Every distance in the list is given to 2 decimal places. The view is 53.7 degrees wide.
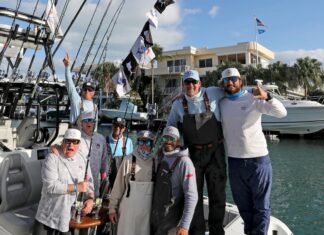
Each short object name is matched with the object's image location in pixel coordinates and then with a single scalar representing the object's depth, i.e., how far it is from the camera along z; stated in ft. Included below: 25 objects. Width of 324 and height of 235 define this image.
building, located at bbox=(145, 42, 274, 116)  145.85
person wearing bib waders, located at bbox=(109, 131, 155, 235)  11.03
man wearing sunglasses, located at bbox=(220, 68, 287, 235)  11.76
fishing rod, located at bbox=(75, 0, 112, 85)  23.45
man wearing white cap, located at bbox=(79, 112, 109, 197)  13.53
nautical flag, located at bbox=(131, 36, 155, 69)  16.02
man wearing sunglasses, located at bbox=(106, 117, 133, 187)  15.53
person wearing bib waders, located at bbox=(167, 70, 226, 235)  11.91
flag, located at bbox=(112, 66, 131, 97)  17.01
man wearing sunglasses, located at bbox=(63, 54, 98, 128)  15.24
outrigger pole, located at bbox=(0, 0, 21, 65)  17.81
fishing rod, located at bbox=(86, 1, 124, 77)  24.10
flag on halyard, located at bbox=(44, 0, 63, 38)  19.05
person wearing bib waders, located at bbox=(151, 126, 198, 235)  10.50
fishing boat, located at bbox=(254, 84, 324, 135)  100.48
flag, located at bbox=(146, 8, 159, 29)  15.91
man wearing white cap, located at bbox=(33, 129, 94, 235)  10.91
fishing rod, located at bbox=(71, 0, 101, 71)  27.50
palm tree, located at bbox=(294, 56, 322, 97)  124.36
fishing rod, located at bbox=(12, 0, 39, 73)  18.66
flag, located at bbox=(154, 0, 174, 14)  16.74
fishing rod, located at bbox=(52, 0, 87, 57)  22.25
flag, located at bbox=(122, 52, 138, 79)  16.47
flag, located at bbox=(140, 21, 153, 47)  15.99
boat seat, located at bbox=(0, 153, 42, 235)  12.83
